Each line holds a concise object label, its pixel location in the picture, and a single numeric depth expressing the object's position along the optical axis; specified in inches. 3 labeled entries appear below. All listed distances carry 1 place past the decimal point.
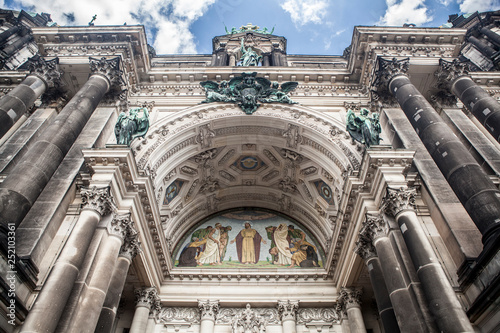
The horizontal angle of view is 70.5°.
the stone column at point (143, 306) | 438.0
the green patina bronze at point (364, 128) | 417.1
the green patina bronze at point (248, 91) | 554.9
